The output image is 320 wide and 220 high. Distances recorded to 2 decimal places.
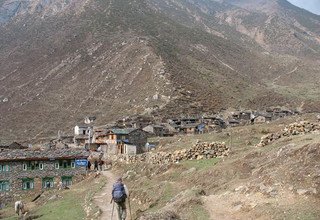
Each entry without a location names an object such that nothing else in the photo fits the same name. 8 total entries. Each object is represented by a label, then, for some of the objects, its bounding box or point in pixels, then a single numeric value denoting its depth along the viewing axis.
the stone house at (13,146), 69.62
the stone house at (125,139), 64.75
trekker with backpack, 16.58
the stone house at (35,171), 48.09
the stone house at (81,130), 99.12
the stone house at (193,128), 82.66
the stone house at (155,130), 81.02
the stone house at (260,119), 87.35
